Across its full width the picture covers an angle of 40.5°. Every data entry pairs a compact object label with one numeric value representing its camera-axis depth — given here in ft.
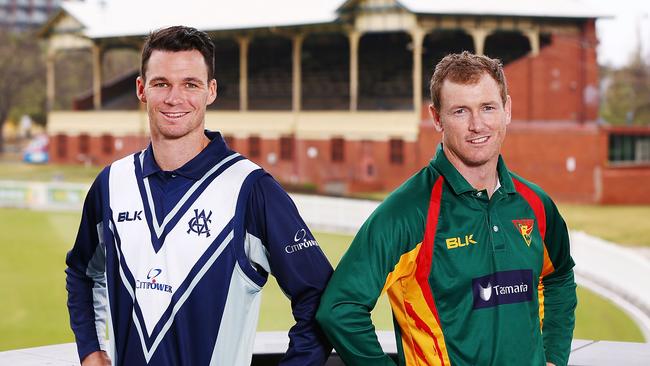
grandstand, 99.09
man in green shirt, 9.84
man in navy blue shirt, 9.90
